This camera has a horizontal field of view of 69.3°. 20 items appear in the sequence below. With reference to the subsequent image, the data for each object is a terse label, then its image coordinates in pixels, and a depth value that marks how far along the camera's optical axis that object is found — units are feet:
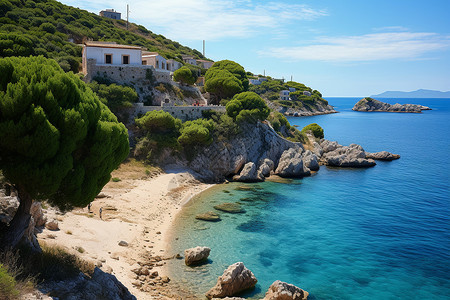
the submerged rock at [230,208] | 104.13
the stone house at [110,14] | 379.14
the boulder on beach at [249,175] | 142.38
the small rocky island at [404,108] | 638.53
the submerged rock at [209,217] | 95.40
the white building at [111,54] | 158.30
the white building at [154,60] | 182.60
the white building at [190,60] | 308.19
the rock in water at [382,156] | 203.31
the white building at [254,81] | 517.51
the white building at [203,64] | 322.61
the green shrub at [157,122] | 139.85
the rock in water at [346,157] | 182.50
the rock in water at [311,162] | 170.91
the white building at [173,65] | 206.81
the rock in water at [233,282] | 57.88
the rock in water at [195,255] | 69.10
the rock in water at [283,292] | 55.67
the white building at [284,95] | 493.77
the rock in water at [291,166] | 154.40
